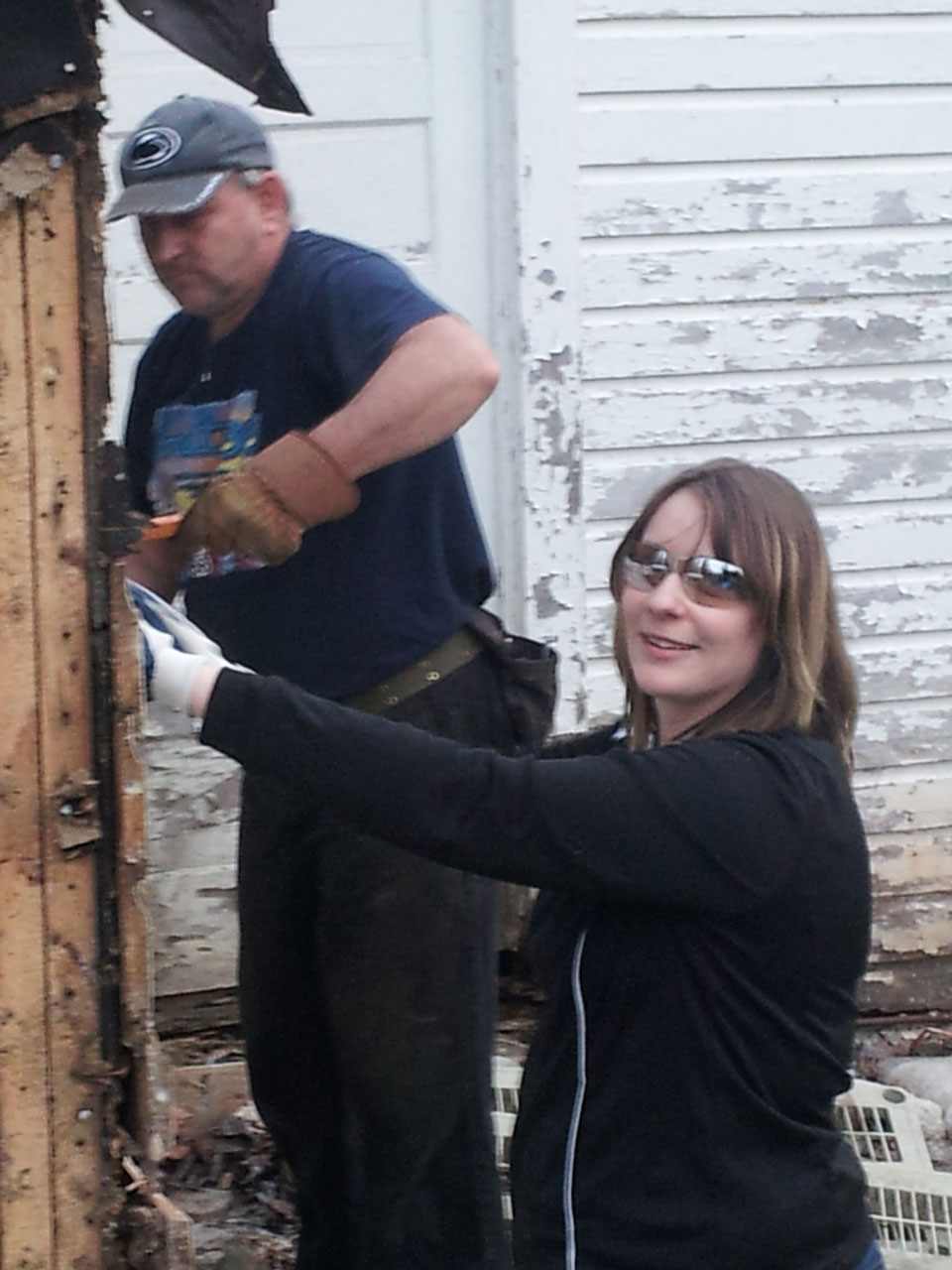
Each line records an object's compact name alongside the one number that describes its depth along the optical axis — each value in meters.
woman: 4.41
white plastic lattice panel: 5.60
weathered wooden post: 4.31
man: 4.98
